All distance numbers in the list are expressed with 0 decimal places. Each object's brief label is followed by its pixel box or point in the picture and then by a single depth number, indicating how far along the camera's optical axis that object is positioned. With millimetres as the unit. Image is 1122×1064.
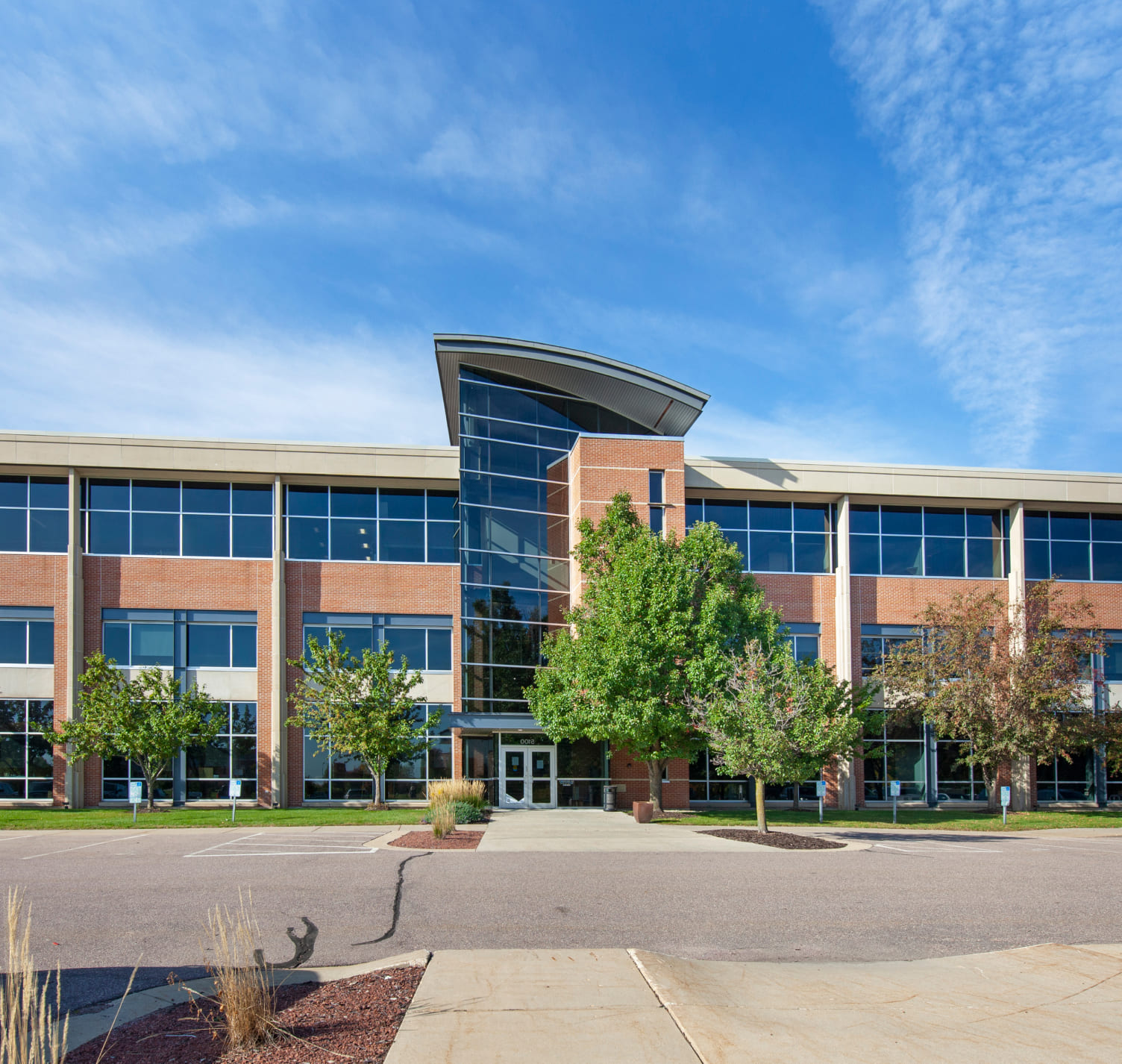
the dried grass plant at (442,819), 19703
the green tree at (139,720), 27812
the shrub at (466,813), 22984
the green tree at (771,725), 20641
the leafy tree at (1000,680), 29000
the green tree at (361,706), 27750
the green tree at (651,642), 24641
